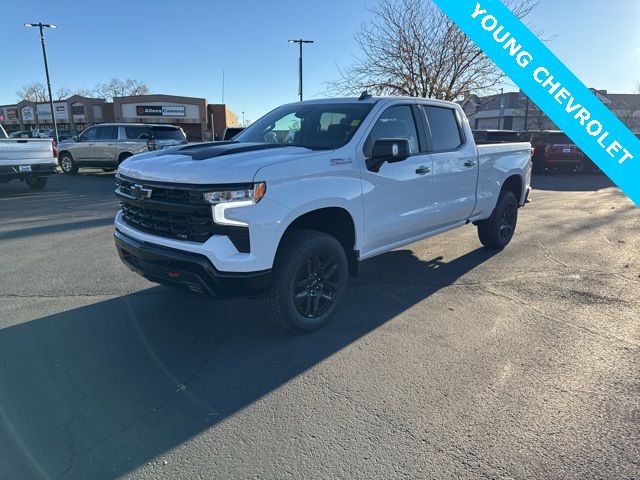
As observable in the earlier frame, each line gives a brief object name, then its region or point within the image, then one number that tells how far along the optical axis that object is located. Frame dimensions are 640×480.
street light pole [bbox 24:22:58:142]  25.27
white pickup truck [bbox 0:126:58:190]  11.18
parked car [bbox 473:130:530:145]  16.20
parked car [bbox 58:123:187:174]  16.64
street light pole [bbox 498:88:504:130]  53.17
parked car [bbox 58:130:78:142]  39.44
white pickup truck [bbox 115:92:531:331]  3.30
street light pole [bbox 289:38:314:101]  29.05
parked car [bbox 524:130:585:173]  18.56
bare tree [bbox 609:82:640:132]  40.41
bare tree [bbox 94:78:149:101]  95.94
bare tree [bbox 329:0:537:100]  21.14
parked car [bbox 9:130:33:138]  34.10
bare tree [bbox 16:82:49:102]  108.11
